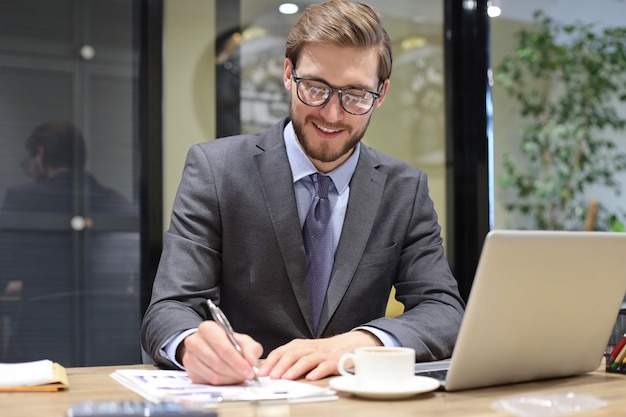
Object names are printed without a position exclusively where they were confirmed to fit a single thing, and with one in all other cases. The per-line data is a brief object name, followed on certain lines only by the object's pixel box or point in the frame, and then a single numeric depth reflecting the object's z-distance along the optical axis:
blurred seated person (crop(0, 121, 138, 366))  3.36
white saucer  1.16
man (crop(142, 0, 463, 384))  1.88
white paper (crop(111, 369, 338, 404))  1.15
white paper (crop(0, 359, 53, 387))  1.25
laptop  1.20
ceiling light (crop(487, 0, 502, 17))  4.33
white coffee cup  1.18
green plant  4.42
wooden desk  1.08
